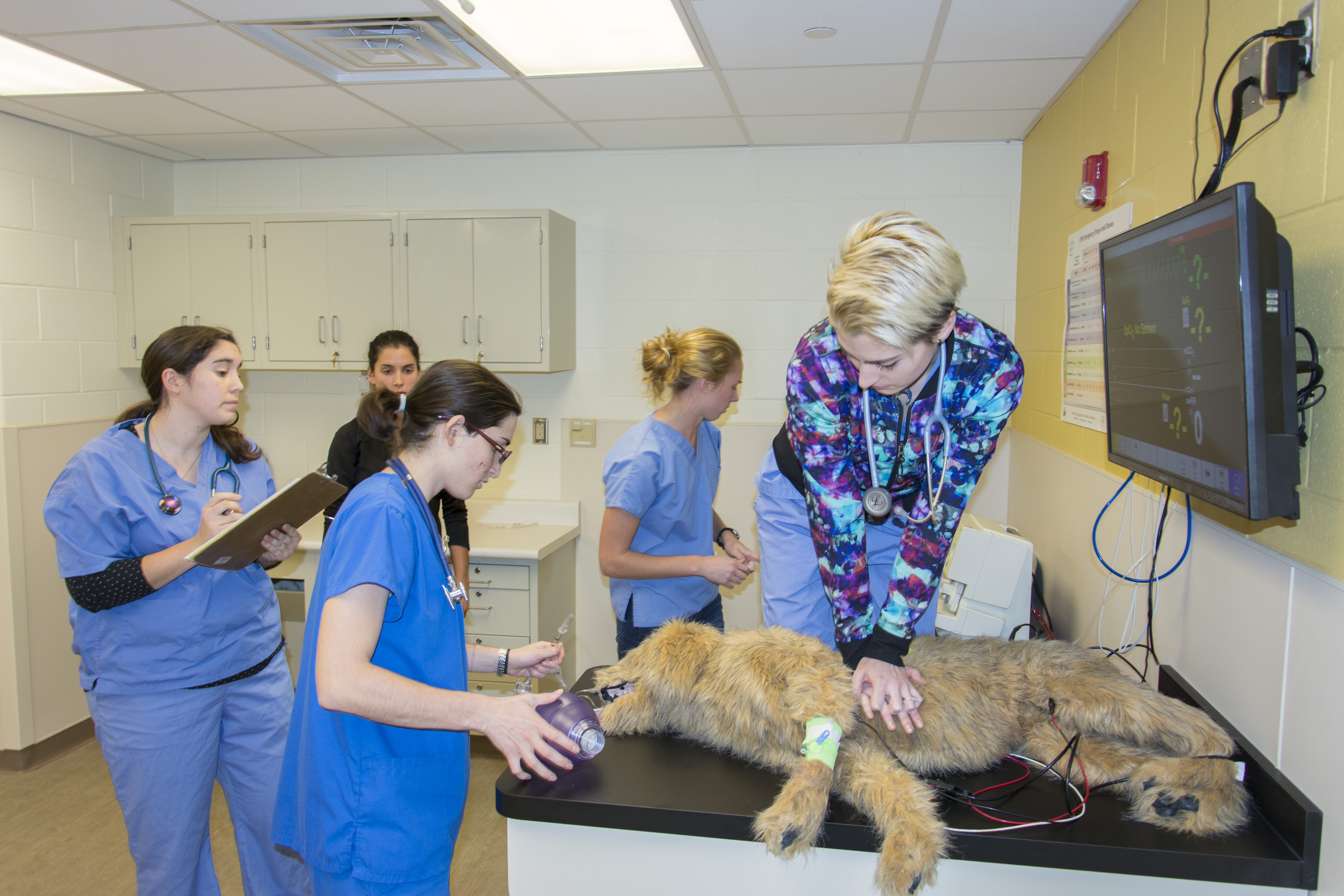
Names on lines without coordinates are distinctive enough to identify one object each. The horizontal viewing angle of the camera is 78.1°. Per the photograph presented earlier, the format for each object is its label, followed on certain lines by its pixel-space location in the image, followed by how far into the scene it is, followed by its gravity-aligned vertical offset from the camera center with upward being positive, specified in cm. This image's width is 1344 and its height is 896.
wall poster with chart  228 +16
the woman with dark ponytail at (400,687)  122 -47
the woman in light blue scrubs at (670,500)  221 -34
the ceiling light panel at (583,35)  238 +104
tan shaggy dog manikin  121 -59
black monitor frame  115 +3
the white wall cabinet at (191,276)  361 +41
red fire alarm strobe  234 +56
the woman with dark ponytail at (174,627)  183 -58
